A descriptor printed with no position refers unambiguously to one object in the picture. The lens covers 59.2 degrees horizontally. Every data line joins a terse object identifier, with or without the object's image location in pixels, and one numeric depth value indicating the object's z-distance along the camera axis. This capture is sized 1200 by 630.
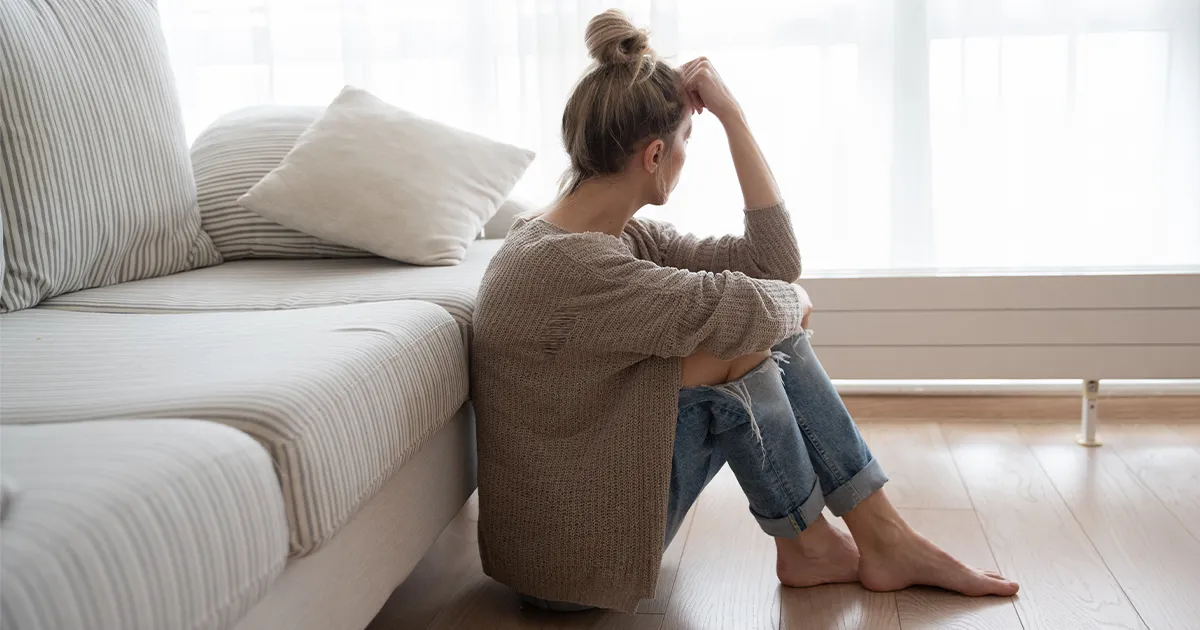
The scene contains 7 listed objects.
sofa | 0.74
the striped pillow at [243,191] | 1.97
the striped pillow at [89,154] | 1.51
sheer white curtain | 2.45
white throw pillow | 1.85
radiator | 2.29
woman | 1.33
